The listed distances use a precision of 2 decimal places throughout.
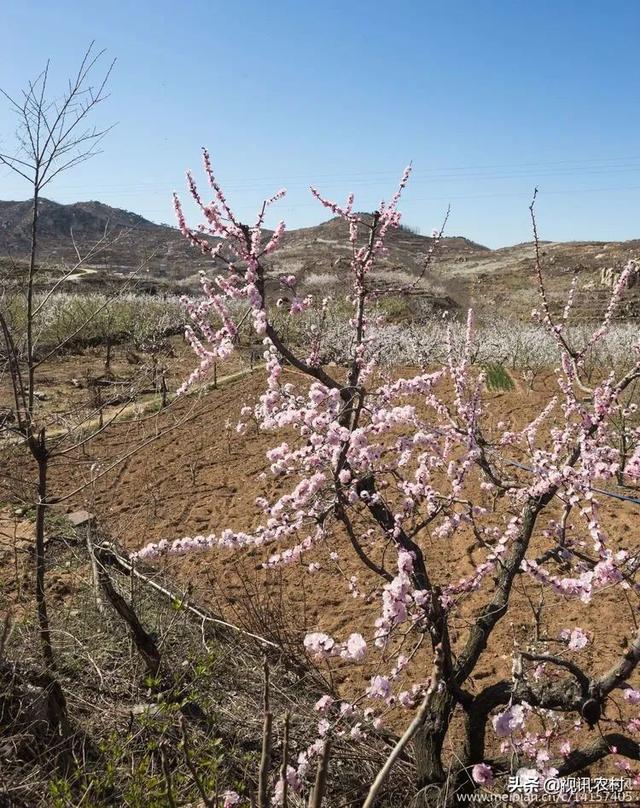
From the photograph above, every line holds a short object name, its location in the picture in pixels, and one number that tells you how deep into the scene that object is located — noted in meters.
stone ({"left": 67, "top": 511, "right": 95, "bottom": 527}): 5.78
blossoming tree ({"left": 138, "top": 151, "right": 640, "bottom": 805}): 2.71
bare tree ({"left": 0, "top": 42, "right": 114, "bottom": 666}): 2.87
